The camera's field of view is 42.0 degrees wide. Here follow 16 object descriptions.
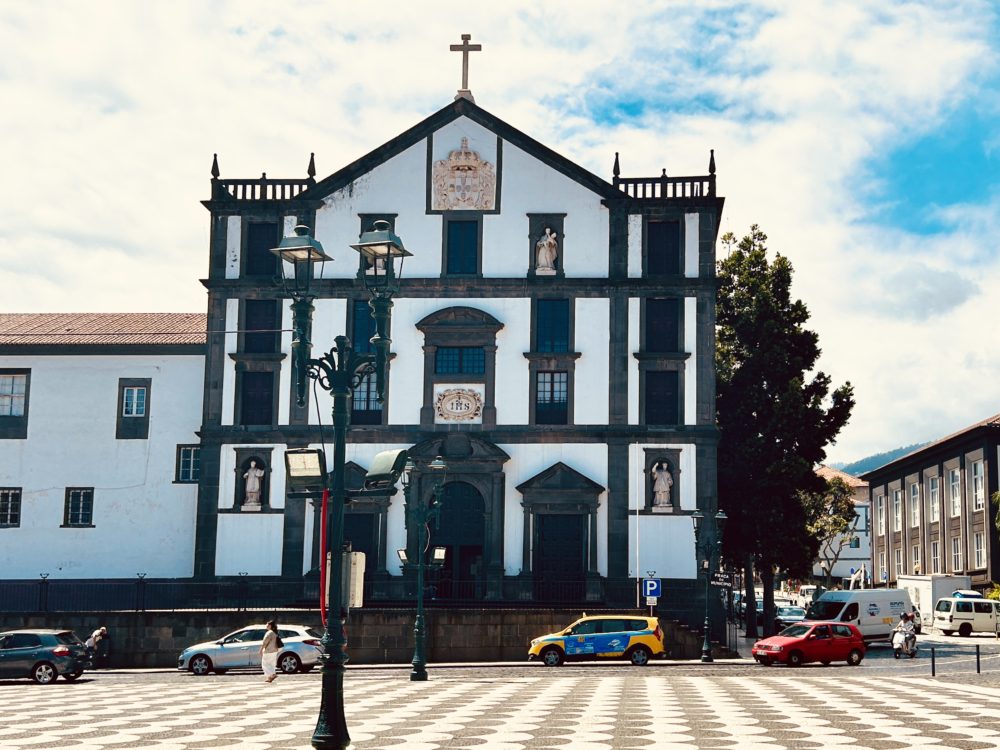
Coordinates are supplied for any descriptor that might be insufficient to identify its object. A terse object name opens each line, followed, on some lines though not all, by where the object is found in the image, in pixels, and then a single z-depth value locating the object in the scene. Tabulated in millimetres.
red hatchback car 40250
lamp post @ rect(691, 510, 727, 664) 41406
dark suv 33938
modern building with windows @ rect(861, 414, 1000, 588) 74125
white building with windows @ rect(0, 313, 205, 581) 49875
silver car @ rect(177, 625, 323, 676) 35844
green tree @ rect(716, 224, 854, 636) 51406
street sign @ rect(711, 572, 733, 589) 42531
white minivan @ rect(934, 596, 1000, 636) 59438
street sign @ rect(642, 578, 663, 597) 44406
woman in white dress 30594
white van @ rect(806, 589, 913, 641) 50469
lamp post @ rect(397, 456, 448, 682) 33156
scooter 45000
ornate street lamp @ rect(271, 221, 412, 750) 15680
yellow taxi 39219
